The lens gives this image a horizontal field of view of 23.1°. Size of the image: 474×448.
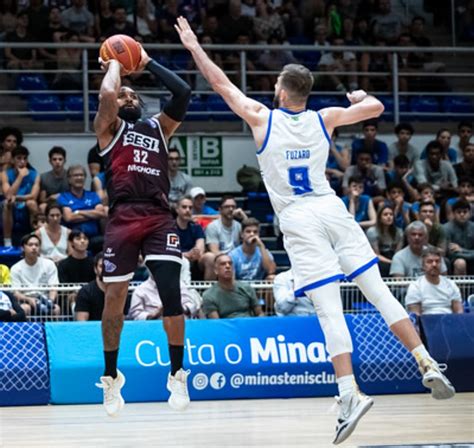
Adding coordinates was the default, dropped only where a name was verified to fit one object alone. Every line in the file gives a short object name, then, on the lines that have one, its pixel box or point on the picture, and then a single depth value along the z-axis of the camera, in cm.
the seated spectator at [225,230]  1547
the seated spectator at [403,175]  1742
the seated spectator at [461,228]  1600
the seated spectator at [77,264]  1394
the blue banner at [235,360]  1196
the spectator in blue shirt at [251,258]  1455
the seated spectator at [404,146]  1842
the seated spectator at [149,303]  1285
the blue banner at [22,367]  1181
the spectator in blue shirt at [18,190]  1584
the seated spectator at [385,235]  1561
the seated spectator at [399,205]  1641
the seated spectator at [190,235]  1470
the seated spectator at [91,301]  1257
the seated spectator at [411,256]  1454
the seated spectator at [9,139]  1692
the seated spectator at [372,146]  1812
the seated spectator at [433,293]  1309
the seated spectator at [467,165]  1842
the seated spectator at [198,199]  1645
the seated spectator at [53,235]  1488
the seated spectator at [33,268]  1372
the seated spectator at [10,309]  1237
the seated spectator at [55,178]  1628
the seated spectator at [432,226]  1562
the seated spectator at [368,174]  1744
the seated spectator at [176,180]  1683
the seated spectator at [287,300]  1295
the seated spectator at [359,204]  1638
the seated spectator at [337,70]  1972
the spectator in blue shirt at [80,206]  1566
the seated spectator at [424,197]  1635
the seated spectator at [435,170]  1805
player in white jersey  823
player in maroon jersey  891
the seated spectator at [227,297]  1305
